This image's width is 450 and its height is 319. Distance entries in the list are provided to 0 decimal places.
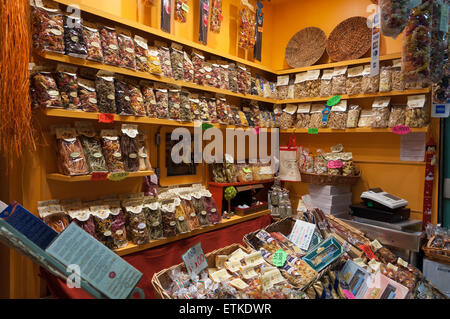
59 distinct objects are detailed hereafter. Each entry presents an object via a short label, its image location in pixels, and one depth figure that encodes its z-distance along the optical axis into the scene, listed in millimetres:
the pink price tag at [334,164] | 3281
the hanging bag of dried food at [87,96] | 2107
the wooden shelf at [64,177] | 2018
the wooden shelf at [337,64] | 3008
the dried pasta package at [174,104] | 2650
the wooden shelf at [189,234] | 2210
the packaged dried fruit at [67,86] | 2008
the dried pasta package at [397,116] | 2955
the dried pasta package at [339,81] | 3332
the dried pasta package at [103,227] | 2139
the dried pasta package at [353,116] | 3242
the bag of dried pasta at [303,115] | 3643
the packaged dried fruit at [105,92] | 2197
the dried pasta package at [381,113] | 3047
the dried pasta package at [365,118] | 3193
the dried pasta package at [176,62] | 2691
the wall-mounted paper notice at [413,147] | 3027
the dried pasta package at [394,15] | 1726
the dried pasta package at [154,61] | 2484
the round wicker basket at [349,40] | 3266
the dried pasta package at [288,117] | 3764
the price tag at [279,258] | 1910
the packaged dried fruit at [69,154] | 2049
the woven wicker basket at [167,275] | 1567
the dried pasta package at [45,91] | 1896
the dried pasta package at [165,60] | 2604
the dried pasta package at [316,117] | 3515
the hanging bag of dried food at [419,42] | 1844
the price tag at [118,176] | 2158
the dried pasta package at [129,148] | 2328
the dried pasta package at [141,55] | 2432
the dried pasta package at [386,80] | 2994
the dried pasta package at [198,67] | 2873
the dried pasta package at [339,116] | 3320
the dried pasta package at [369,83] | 3082
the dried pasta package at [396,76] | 2934
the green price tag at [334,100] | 3327
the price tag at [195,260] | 1704
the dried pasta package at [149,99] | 2500
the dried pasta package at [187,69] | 2765
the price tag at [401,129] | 2857
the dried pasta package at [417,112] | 2836
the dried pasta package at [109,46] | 2213
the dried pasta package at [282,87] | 3811
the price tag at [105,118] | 2133
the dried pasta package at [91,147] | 2145
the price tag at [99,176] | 2089
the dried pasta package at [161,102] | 2557
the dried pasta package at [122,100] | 2282
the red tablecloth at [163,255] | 1614
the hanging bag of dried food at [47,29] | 1891
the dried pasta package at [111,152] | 2225
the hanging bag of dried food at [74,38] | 1994
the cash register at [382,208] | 2764
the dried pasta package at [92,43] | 2098
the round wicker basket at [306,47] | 3619
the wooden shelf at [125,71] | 1942
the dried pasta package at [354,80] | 3219
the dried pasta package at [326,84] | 3428
